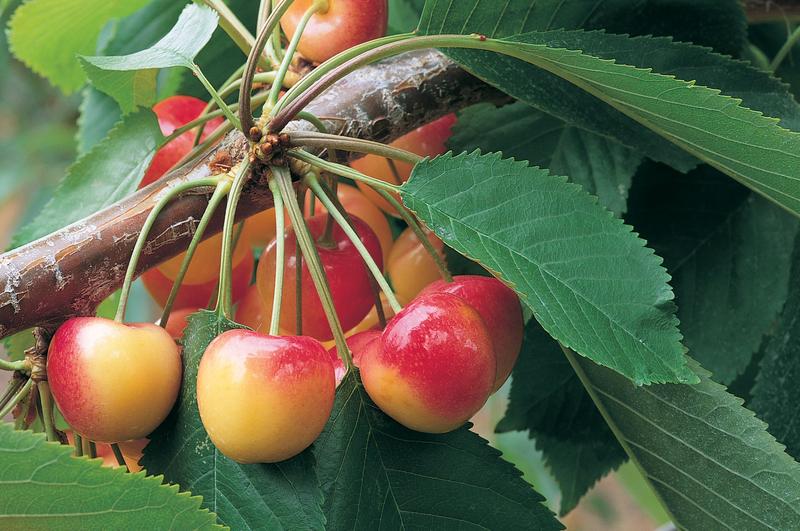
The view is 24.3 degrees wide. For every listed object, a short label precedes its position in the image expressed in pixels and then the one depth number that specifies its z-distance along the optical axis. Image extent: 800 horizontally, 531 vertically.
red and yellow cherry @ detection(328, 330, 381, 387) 0.37
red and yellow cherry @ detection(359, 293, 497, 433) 0.35
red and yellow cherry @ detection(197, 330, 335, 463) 0.34
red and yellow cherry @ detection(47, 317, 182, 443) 0.35
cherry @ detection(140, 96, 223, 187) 0.41
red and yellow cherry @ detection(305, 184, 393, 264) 0.44
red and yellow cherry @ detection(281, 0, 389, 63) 0.41
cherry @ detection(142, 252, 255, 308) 0.42
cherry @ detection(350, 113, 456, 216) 0.43
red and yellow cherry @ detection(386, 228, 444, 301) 0.43
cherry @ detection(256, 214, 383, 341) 0.39
